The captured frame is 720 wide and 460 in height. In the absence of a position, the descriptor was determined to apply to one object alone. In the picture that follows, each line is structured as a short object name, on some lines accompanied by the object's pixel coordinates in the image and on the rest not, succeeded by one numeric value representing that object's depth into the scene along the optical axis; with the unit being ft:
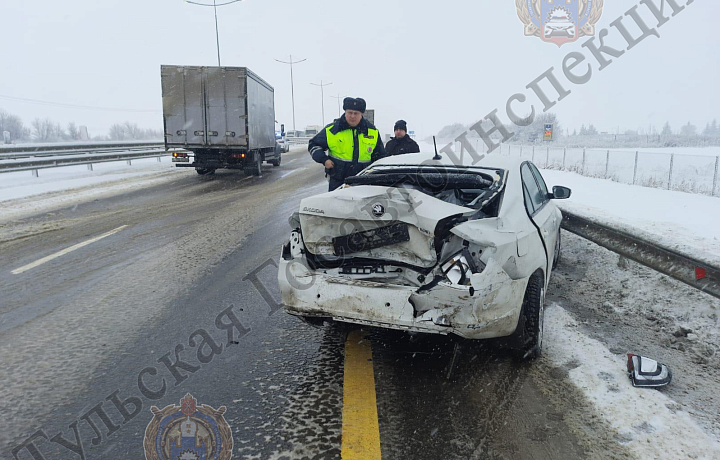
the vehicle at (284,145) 115.16
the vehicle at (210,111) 51.06
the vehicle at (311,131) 202.49
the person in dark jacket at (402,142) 27.45
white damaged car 9.25
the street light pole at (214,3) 92.68
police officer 18.45
